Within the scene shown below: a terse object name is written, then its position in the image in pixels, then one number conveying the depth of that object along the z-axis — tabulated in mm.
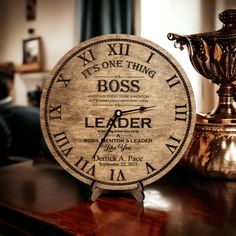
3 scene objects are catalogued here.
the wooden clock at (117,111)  630
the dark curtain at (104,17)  2267
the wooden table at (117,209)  509
